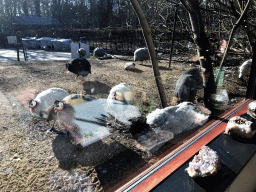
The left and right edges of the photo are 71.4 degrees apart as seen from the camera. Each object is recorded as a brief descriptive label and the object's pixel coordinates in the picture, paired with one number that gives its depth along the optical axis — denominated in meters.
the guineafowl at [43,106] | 1.15
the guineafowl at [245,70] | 1.54
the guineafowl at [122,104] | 1.29
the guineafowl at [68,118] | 1.08
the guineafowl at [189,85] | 1.53
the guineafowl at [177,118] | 1.13
